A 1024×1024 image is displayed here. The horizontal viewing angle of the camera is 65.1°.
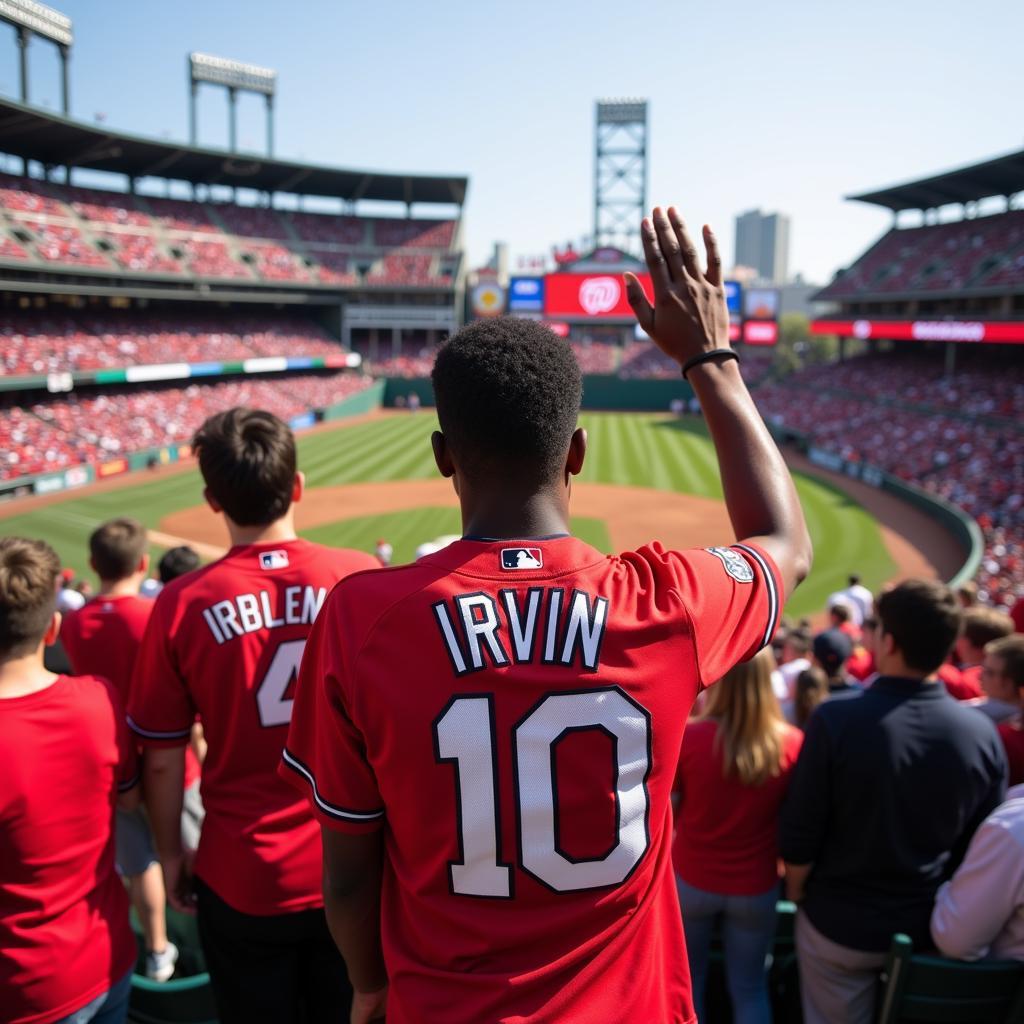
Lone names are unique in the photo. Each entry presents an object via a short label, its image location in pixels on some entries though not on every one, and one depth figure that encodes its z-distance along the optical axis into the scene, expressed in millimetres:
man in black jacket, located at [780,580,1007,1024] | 3070
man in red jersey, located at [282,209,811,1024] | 1604
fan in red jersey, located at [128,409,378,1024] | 2836
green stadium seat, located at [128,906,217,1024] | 3346
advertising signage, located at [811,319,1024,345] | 31844
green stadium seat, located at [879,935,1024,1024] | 2953
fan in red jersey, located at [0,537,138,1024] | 2645
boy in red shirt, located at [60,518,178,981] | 4020
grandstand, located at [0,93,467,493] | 33219
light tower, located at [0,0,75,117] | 38062
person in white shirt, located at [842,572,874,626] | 12367
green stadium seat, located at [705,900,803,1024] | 3721
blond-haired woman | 3398
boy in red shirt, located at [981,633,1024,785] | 4414
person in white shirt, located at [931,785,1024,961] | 2859
